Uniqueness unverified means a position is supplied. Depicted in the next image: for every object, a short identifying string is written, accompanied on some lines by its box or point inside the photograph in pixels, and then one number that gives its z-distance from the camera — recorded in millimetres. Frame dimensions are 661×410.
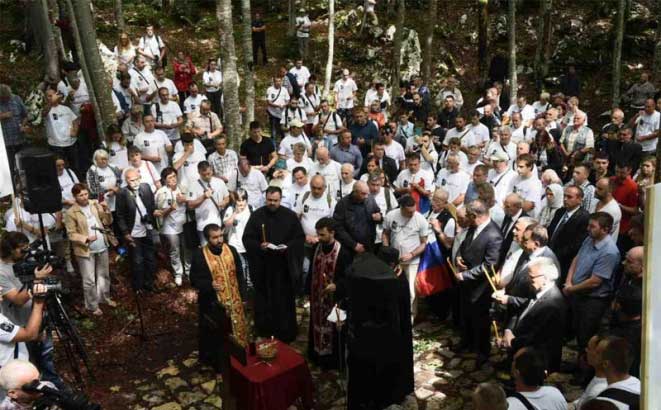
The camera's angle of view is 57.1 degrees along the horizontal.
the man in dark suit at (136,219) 8883
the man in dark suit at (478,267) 7004
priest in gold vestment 7266
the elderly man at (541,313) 5746
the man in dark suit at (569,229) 7180
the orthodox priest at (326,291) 7277
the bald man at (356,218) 8375
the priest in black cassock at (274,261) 8055
